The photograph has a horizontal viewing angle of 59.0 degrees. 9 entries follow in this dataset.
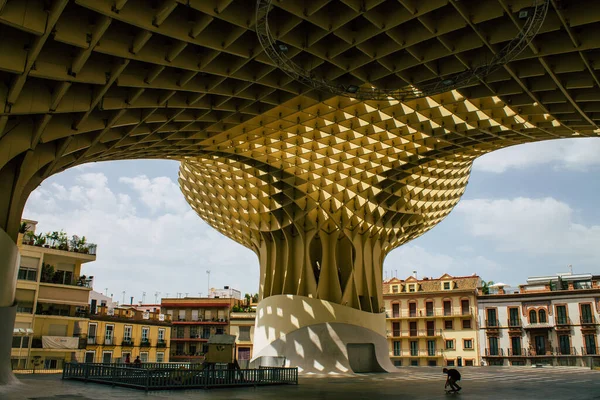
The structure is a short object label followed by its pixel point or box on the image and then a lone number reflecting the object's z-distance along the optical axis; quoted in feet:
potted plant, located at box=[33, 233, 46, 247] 168.96
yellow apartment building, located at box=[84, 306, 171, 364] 198.08
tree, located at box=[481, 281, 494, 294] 259.80
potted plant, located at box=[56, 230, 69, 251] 176.14
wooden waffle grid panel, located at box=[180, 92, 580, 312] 102.78
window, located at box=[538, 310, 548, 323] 238.07
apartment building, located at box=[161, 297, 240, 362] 287.07
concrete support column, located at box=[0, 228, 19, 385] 67.46
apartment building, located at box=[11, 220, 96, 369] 158.20
